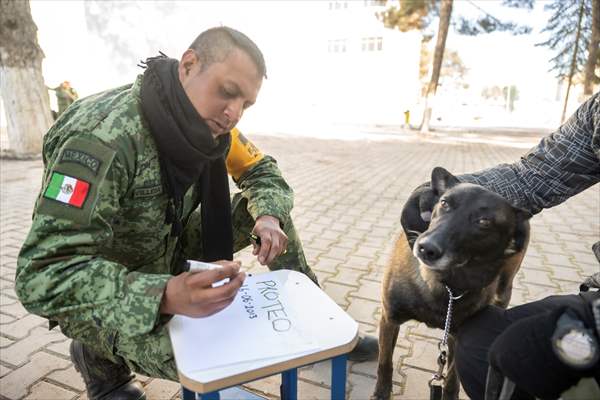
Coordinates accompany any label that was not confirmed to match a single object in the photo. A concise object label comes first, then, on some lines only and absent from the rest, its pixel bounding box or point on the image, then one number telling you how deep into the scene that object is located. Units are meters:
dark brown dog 1.56
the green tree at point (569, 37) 22.53
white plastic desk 1.03
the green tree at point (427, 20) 17.52
